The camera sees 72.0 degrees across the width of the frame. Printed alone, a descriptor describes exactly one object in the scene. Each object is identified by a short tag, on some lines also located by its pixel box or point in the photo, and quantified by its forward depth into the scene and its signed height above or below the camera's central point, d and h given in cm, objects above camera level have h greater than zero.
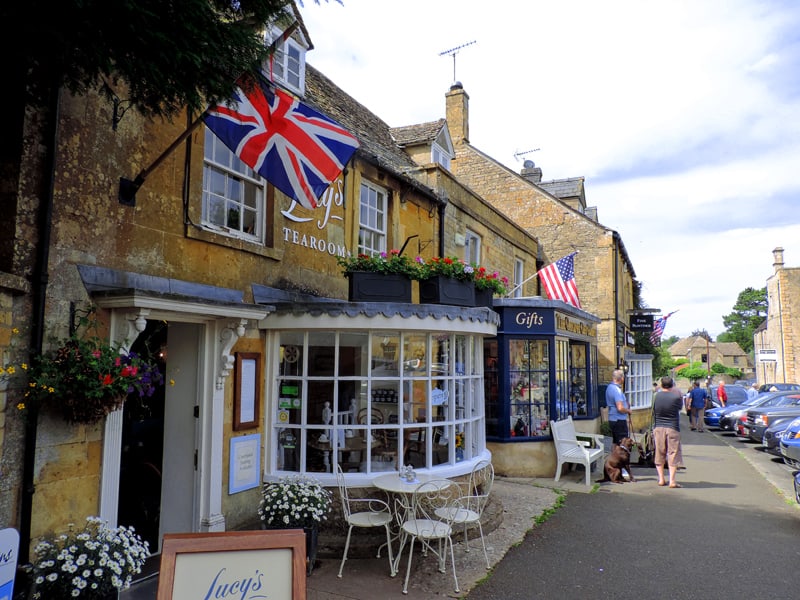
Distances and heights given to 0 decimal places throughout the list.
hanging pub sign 2225 +143
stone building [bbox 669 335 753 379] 8000 +57
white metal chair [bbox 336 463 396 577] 561 -166
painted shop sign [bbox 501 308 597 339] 1088 +74
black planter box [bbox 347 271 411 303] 716 +92
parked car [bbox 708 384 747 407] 2391 -155
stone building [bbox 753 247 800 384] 3994 +248
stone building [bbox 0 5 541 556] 437 +28
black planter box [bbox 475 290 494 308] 831 +92
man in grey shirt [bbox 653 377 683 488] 946 -120
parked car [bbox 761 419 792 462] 1327 -187
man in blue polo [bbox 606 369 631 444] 1038 -98
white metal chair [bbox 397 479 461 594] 534 -167
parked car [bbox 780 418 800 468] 1015 -161
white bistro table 572 -136
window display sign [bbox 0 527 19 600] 341 -127
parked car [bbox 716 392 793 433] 1830 -165
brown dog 995 -186
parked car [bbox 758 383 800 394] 2502 -130
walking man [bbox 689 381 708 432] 1942 -156
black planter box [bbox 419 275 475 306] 746 +91
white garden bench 998 -169
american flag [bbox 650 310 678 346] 2231 +136
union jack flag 534 +220
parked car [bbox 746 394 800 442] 1547 -163
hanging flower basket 420 -18
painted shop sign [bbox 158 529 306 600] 326 -127
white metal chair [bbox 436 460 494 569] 568 -164
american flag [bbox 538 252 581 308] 1289 +184
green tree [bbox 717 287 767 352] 7450 +608
